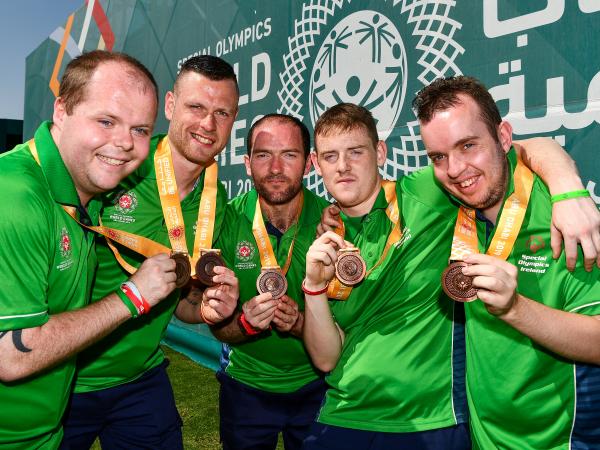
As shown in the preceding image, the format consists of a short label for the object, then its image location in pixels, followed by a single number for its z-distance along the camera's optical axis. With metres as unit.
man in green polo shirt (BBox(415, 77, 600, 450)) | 1.65
